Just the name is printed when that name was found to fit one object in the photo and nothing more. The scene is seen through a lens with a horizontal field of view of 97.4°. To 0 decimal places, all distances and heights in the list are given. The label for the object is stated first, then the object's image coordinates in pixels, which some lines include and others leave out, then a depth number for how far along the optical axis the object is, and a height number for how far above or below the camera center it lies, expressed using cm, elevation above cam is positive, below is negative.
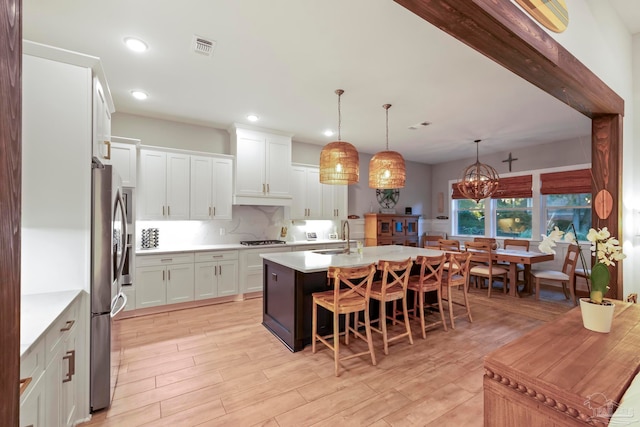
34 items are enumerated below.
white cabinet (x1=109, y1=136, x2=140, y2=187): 363 +75
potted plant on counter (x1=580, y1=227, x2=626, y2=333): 150 -43
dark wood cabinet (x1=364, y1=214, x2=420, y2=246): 621 -31
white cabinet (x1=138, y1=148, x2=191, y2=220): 399 +44
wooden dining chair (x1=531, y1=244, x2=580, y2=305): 438 -95
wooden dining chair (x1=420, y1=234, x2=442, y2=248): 631 -53
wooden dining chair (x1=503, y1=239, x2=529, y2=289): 506 -61
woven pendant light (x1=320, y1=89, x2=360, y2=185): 306 +59
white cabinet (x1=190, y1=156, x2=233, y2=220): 437 +45
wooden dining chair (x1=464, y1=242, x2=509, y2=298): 479 -93
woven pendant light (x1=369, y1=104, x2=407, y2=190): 337 +56
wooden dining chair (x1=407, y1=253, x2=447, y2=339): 315 -79
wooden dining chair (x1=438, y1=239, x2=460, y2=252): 498 -54
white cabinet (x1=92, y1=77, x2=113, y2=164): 198 +73
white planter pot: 149 -54
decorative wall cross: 601 +122
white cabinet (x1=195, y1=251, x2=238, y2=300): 417 -90
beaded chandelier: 468 +49
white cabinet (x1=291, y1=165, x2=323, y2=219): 532 +44
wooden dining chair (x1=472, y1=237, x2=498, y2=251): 507 -49
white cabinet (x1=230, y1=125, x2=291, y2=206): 458 +83
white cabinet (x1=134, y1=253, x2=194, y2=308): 377 -89
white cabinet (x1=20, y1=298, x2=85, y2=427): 118 -81
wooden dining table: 458 -72
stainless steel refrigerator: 193 -46
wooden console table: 98 -62
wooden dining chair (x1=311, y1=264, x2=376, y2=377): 245 -79
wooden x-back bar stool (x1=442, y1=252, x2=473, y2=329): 342 -70
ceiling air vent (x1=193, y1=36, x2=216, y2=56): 240 +150
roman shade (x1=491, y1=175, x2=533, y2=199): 579 +61
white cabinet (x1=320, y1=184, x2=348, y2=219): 566 +29
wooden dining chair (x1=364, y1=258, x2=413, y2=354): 273 -76
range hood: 461 +25
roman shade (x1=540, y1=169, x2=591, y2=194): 500 +64
